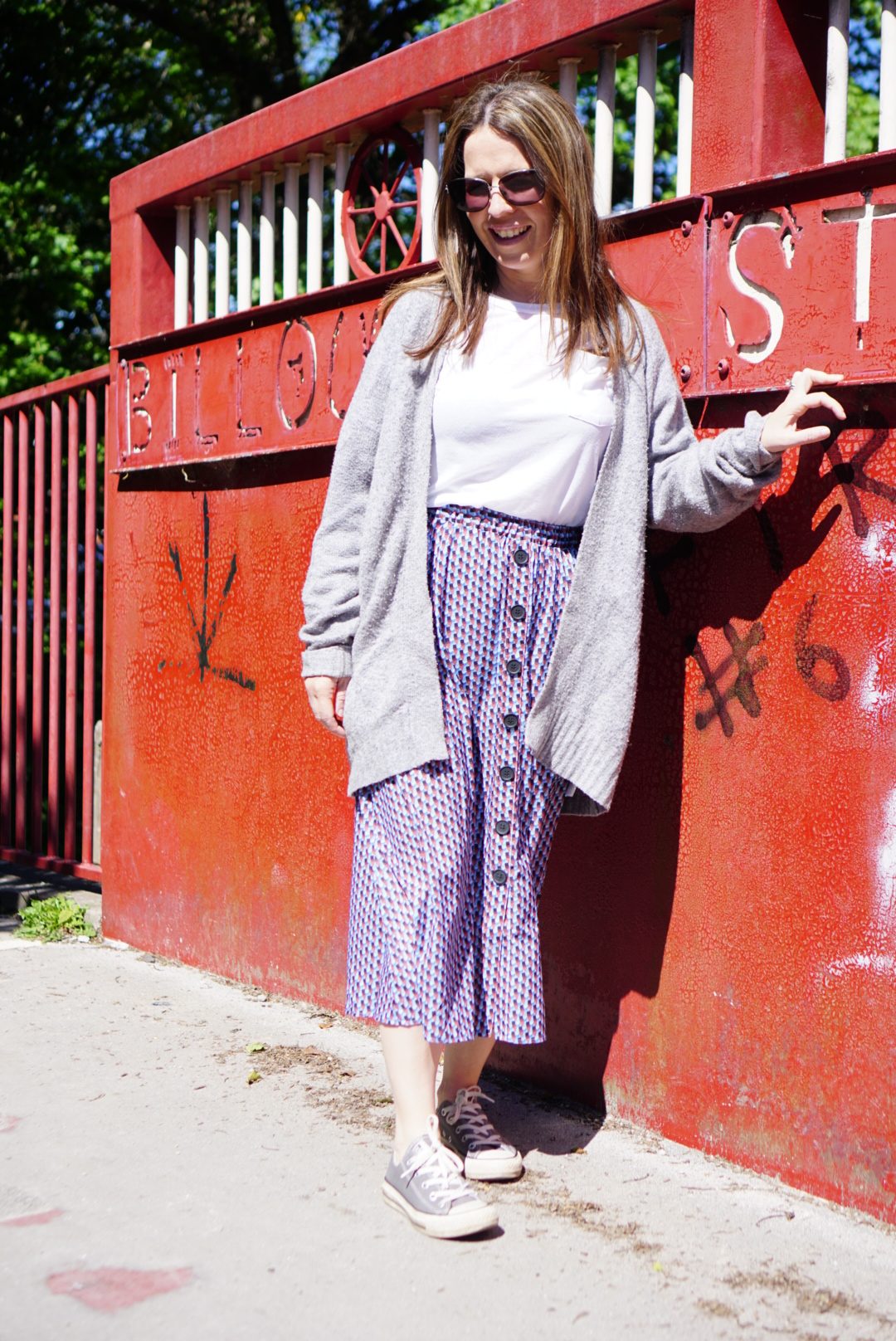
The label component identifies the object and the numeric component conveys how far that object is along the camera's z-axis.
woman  2.70
